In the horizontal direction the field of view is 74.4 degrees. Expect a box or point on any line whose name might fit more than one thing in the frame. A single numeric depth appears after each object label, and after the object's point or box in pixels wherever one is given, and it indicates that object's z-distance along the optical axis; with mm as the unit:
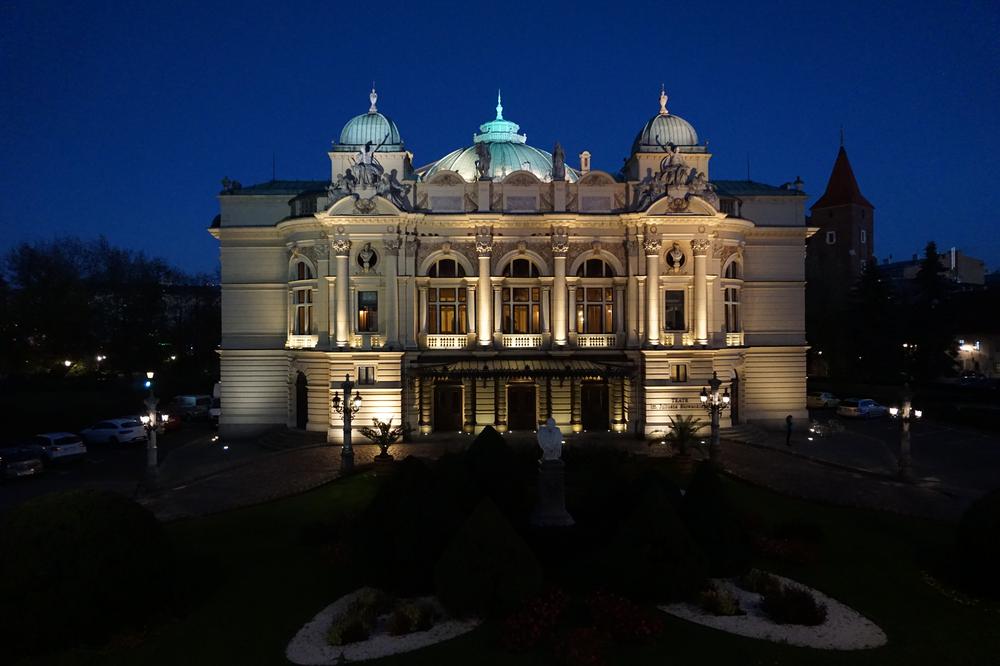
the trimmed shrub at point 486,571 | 13477
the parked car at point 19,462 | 28438
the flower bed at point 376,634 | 12758
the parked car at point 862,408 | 45469
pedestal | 17781
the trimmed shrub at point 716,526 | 15938
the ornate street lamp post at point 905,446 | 26625
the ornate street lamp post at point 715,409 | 29094
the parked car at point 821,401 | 50062
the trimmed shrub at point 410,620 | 13492
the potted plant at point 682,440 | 28262
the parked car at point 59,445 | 31922
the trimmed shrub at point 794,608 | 13609
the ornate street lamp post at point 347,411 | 28000
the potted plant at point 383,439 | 28750
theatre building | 36031
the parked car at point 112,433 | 38219
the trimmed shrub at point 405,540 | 14883
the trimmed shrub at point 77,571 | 12516
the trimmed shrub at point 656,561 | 14281
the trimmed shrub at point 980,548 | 14867
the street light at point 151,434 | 26422
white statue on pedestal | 17625
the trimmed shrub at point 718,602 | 14086
